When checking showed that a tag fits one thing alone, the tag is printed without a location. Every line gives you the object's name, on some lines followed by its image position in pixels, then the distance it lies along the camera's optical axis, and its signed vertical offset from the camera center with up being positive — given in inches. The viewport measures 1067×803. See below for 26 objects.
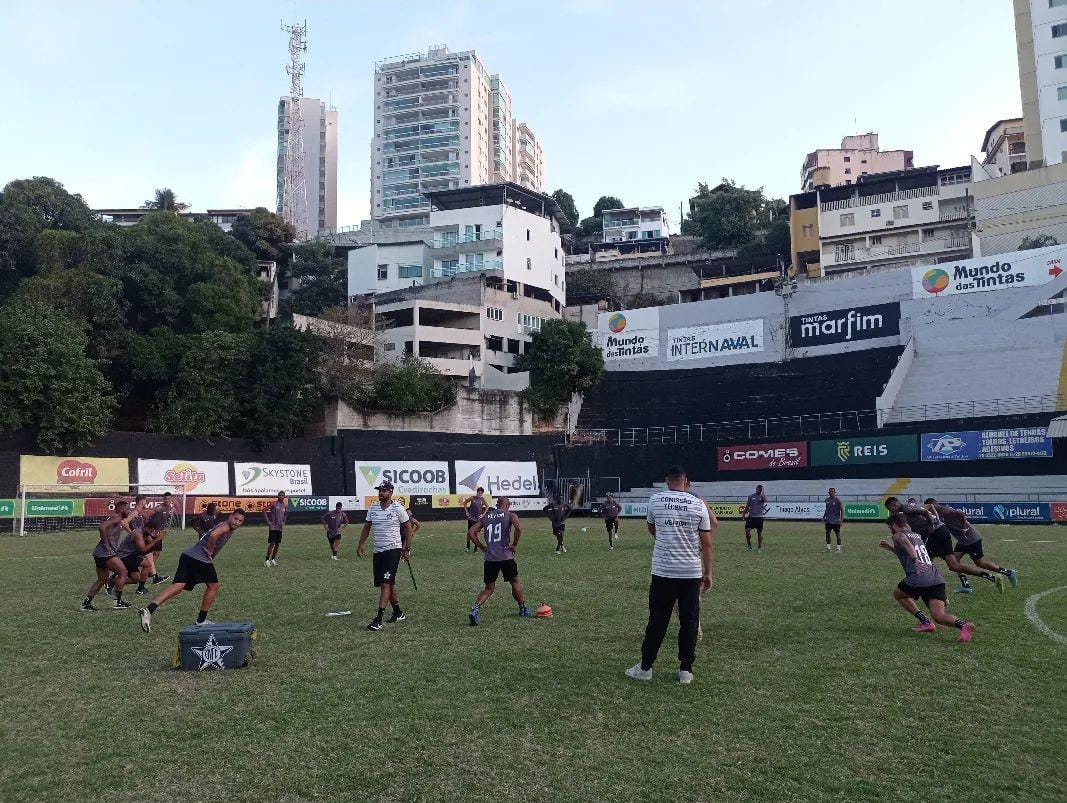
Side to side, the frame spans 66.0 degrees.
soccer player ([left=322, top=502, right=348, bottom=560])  878.4 -51.9
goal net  1307.8 -37.3
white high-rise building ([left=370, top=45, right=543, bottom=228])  4805.6 +2060.7
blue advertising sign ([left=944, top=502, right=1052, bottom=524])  1338.6 -81.8
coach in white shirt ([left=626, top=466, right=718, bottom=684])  312.8 -38.1
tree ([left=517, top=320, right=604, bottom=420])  2187.5 +290.7
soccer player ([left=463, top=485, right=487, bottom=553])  953.5 -37.5
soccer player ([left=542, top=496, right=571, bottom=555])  958.4 -55.5
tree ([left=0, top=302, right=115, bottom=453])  1430.9 +179.2
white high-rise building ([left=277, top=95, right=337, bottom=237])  5575.8 +2180.9
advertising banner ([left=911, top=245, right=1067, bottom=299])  1936.5 +460.3
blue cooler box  345.1 -70.3
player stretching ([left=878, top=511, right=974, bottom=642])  400.2 -56.0
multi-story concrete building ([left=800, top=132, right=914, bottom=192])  3875.5 +1471.2
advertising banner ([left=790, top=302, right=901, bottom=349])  2096.5 +367.7
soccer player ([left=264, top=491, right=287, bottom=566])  821.9 -45.7
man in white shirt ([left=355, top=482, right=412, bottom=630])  441.4 -35.0
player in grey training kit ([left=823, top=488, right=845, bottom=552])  902.4 -53.8
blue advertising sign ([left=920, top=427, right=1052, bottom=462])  1485.2 +35.1
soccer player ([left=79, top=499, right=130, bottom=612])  532.1 -48.7
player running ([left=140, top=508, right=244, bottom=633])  419.5 -44.3
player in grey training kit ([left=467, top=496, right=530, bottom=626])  459.2 -42.1
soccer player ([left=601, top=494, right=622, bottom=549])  1012.4 -52.0
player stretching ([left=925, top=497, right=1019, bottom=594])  559.8 -52.4
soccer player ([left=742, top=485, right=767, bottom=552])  924.6 -50.2
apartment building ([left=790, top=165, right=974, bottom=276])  2657.5 +824.0
